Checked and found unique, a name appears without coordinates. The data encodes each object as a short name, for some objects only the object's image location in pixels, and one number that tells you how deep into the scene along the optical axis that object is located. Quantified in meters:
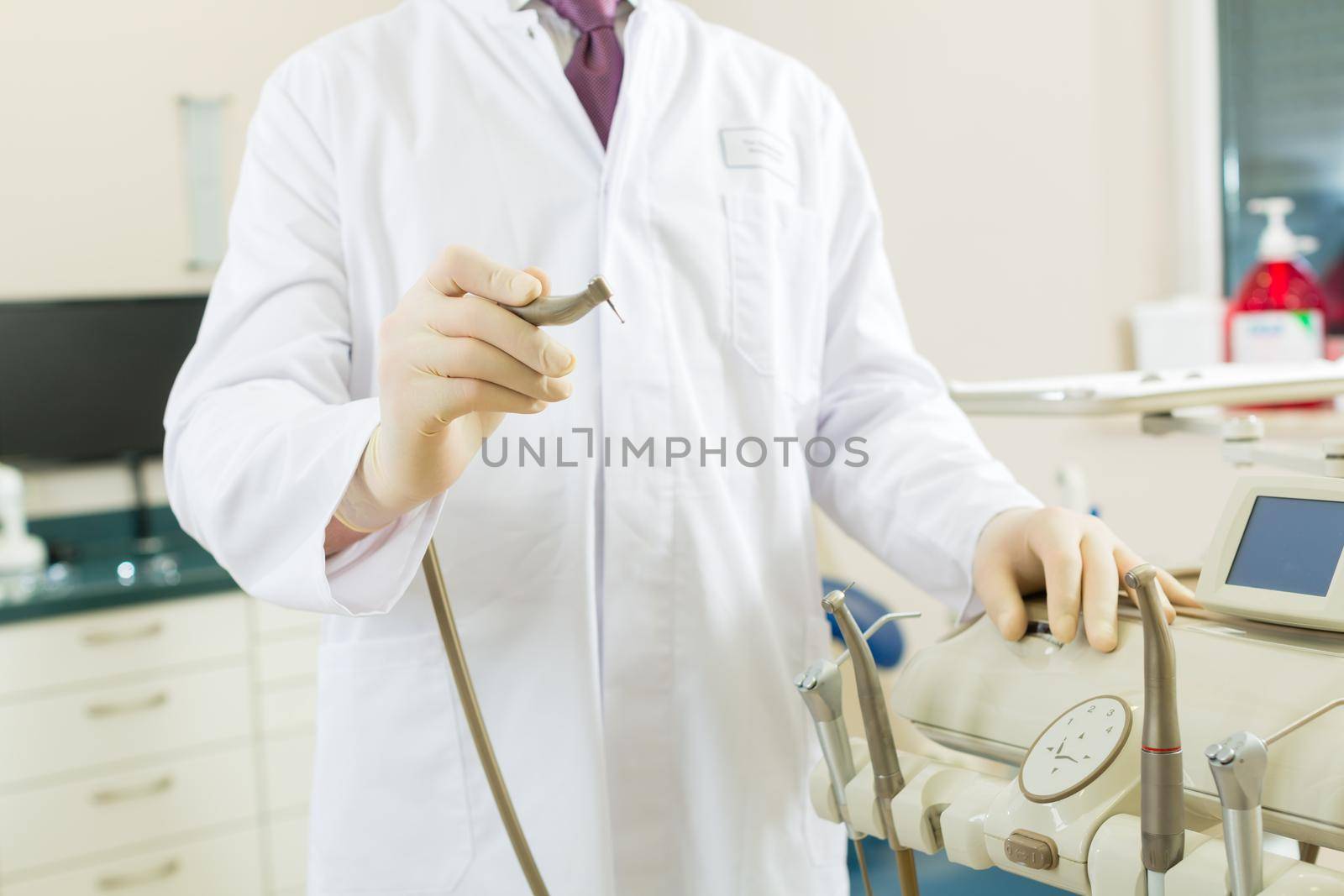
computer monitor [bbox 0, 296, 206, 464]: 2.36
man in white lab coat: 0.85
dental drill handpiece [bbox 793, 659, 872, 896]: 0.61
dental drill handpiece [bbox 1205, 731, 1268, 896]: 0.41
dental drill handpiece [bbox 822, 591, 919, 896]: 0.57
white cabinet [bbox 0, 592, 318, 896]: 2.02
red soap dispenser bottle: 1.77
